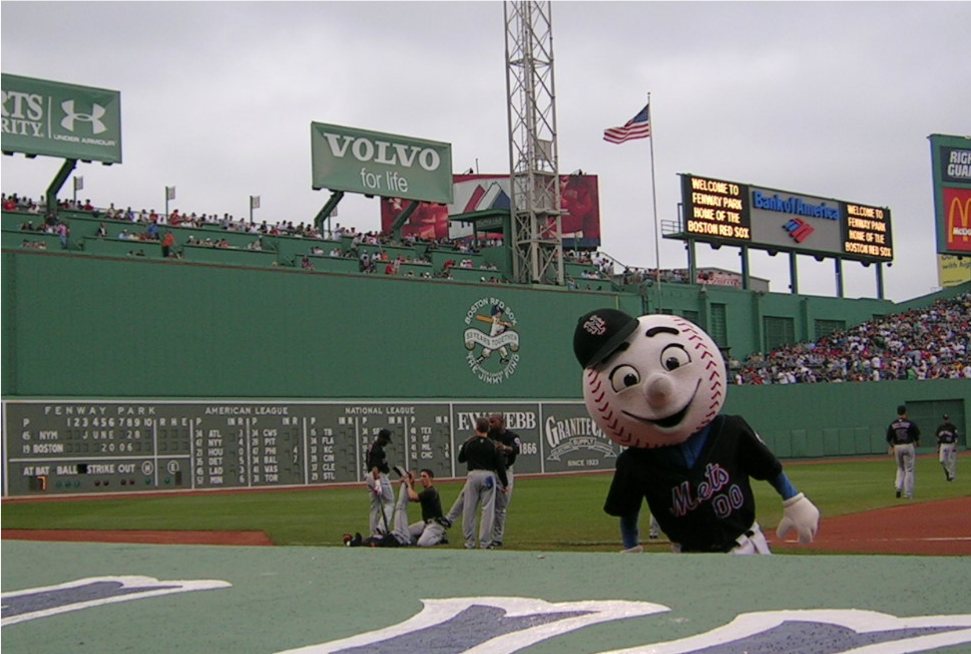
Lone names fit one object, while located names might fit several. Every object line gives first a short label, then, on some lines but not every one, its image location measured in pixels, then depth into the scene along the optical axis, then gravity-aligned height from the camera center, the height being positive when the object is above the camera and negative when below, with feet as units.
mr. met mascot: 24.59 -0.50
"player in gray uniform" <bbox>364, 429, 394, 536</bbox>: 59.62 -2.87
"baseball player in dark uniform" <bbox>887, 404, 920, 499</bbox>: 78.23 -2.56
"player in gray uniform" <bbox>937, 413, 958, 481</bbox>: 95.45 -3.18
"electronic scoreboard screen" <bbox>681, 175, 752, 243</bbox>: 176.55 +27.19
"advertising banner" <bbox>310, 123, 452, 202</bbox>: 144.36 +29.08
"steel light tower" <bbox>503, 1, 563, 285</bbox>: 160.35 +29.95
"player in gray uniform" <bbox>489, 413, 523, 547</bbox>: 54.65 -1.63
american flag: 154.61 +32.80
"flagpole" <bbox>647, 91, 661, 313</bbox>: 164.96 +18.90
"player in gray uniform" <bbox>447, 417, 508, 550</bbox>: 53.16 -2.44
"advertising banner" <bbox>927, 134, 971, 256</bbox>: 188.34 +30.24
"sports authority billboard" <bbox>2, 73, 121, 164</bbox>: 119.55 +28.88
